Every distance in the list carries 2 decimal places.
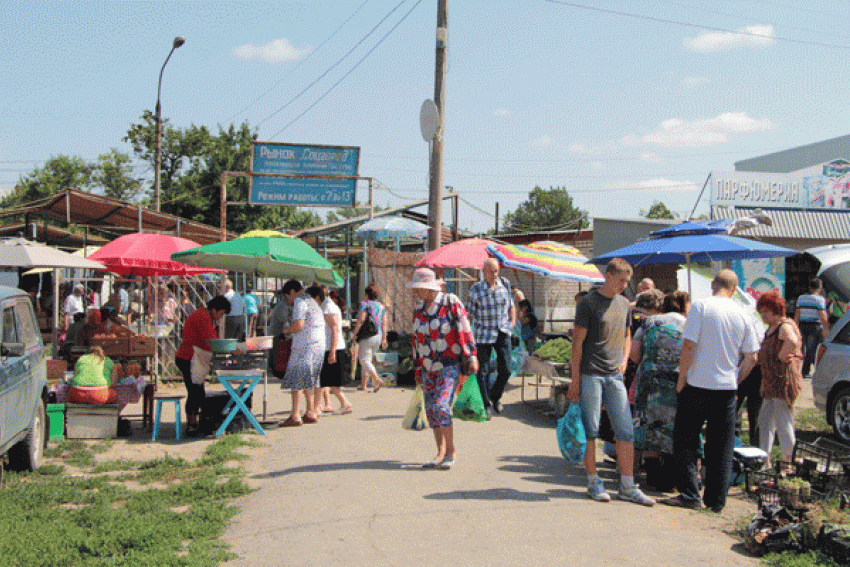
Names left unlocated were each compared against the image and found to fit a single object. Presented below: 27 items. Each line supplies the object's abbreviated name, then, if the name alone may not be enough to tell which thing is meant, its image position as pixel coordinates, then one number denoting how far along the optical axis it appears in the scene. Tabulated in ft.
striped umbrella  37.11
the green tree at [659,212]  189.98
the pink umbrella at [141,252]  35.78
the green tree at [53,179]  132.87
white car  27.81
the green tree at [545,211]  191.01
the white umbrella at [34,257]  30.40
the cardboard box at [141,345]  35.88
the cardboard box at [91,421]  28.71
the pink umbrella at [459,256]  41.91
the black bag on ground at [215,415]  29.04
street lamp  75.46
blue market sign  55.47
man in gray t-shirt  19.12
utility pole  42.70
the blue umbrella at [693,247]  28.12
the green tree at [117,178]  133.80
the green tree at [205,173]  115.85
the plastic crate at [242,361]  27.94
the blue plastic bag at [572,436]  19.69
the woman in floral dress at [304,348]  29.94
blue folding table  28.02
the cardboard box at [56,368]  30.89
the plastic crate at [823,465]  19.48
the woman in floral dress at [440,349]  22.31
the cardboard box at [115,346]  35.53
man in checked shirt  31.68
